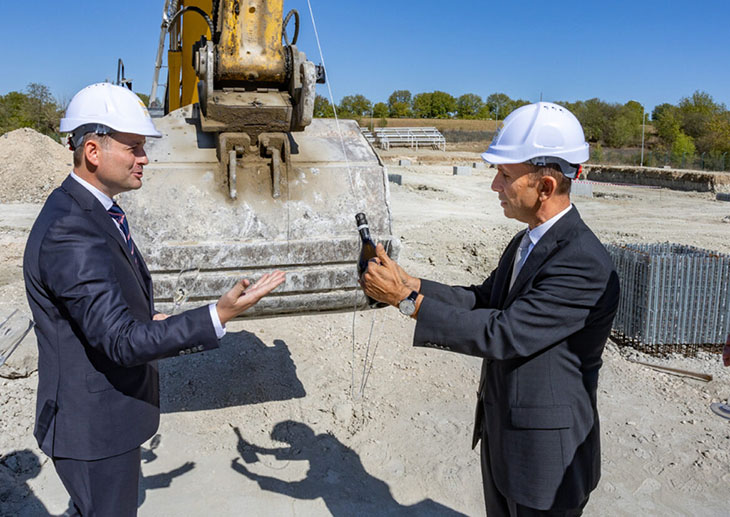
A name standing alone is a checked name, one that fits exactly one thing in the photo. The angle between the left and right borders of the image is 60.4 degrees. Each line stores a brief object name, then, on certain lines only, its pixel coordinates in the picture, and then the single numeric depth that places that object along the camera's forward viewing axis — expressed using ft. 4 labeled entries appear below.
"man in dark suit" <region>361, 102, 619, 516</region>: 6.92
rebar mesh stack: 21.09
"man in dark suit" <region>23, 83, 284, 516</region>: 6.46
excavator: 12.21
